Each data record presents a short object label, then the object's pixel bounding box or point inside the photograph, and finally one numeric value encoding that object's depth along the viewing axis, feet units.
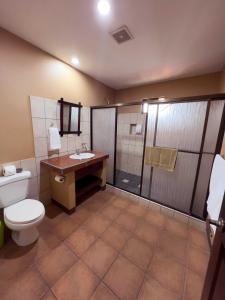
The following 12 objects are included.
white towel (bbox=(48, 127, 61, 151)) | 6.59
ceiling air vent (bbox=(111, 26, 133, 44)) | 4.54
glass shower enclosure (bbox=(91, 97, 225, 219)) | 5.40
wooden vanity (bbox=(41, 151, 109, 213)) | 6.08
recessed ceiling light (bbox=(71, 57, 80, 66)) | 6.54
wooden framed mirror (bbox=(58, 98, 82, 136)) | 7.18
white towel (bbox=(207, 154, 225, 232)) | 3.77
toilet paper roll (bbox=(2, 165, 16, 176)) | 5.14
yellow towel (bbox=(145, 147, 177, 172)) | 6.31
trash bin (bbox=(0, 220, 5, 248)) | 4.72
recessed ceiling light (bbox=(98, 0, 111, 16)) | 3.58
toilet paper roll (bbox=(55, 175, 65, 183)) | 6.18
